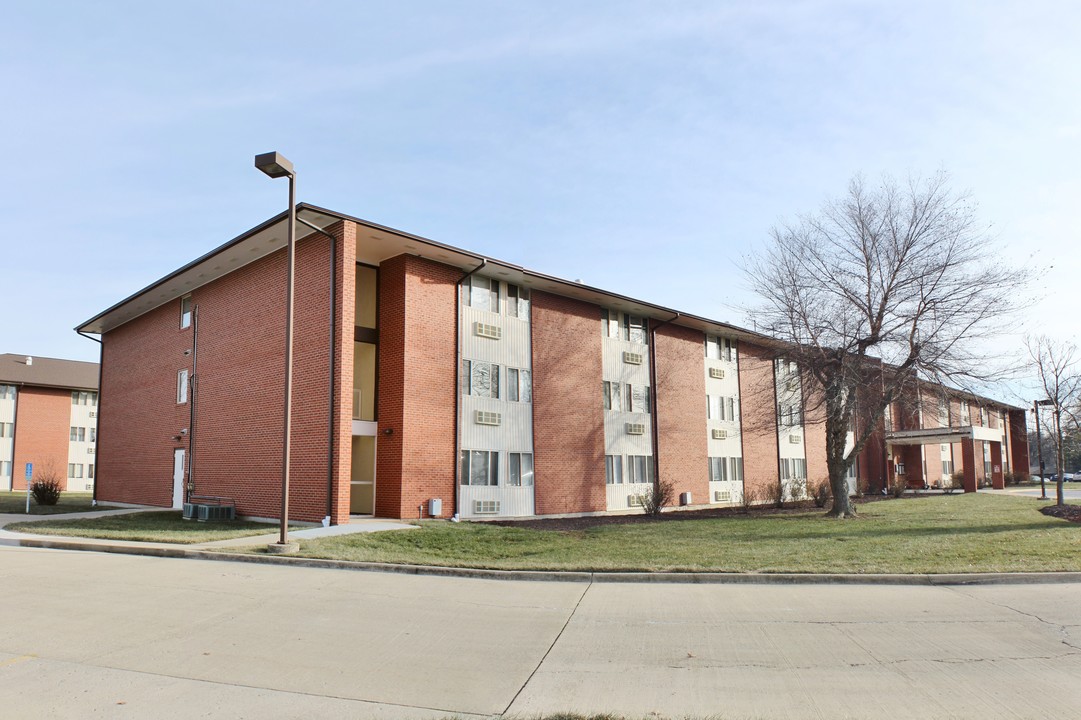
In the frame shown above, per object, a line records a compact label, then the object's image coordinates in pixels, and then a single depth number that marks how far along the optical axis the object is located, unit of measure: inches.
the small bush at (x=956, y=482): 1892.2
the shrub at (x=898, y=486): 1573.6
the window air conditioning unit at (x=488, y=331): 945.5
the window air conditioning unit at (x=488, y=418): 933.2
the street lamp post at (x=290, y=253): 528.7
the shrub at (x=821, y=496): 1194.0
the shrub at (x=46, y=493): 1190.1
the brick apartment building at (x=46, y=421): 2145.7
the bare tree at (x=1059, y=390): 1286.9
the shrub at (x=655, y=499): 1030.4
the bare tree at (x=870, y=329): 893.8
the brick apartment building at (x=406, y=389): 811.4
